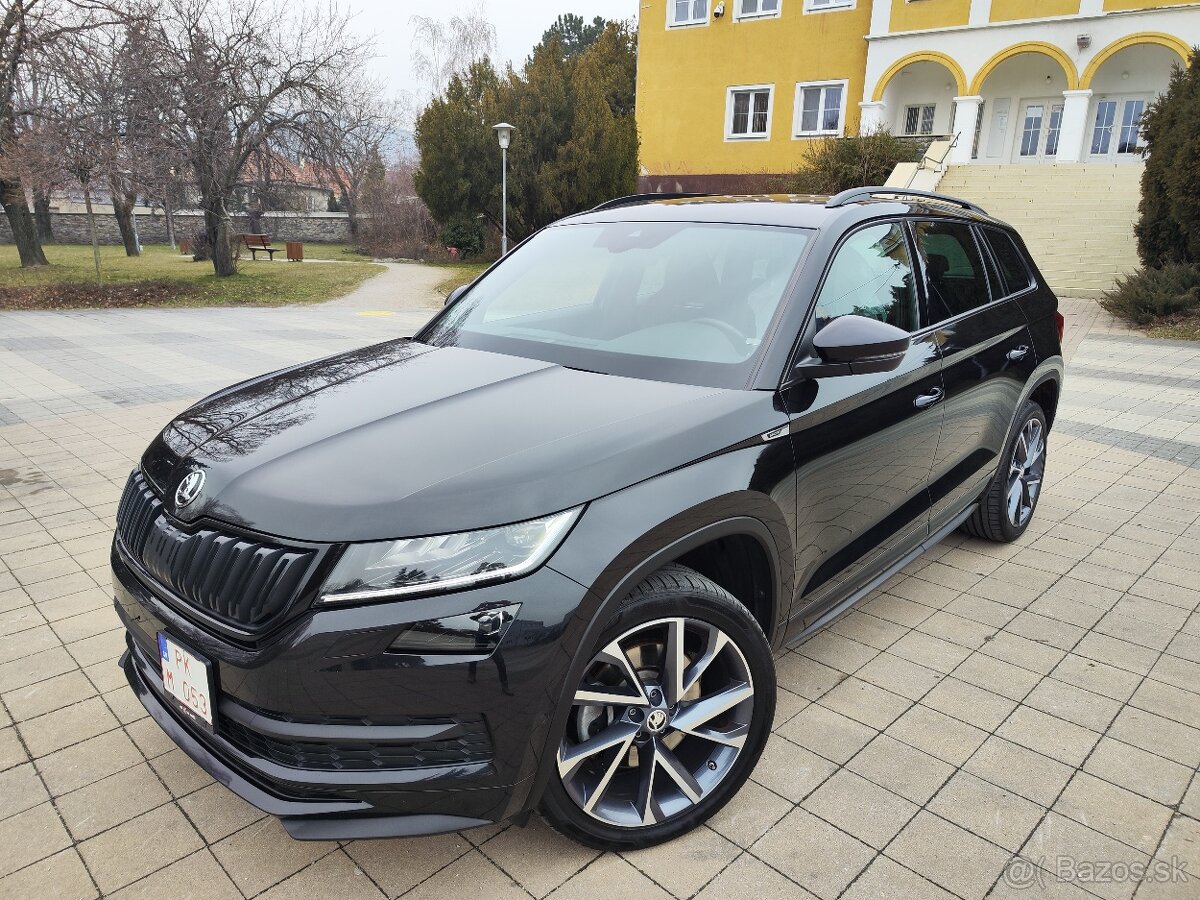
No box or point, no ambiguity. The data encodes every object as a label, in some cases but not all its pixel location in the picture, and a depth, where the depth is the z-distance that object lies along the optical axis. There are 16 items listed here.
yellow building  23.75
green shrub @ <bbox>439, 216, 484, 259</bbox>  27.14
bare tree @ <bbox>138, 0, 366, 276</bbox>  17.44
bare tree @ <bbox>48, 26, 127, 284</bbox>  15.81
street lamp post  18.61
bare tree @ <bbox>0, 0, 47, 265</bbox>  16.98
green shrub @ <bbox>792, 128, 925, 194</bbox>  21.11
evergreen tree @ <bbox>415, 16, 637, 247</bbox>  25.61
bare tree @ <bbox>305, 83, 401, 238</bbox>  19.86
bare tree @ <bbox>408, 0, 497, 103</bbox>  47.22
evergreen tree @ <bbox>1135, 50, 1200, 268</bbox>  13.01
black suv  1.81
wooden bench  29.36
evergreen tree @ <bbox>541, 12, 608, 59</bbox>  53.84
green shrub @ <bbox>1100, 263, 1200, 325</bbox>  12.98
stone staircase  16.88
